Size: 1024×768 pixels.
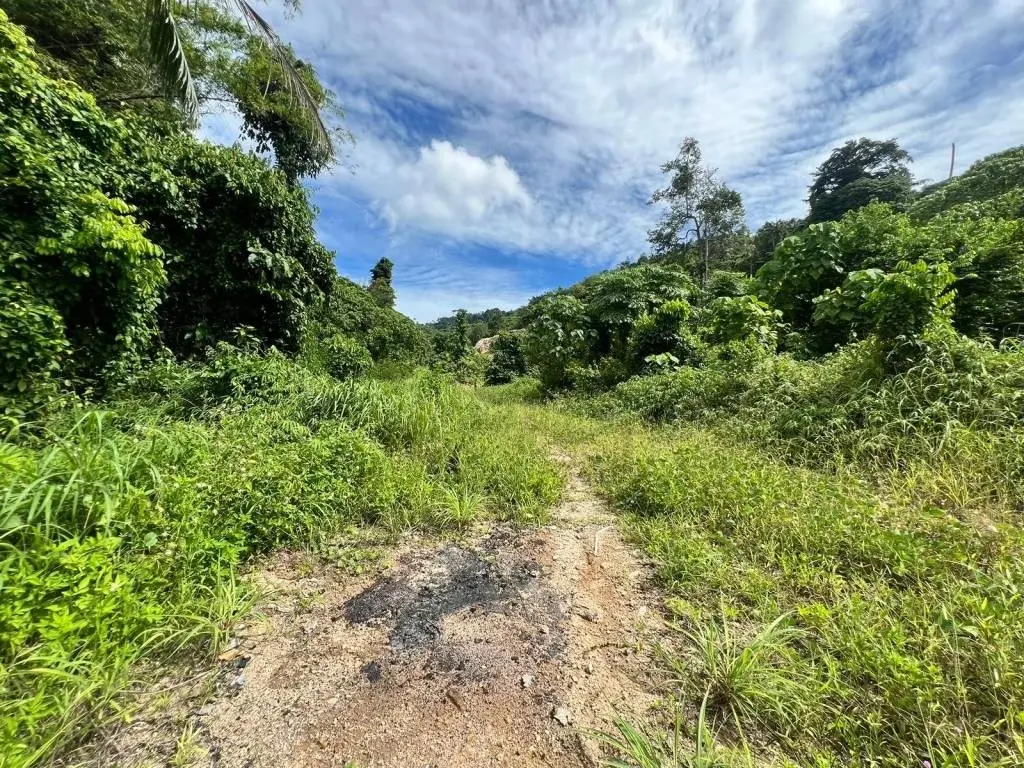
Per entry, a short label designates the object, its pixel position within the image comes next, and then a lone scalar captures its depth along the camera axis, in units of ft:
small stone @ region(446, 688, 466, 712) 4.98
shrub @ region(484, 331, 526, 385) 57.52
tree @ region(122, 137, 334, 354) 15.57
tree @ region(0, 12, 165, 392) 9.81
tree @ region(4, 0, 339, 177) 15.85
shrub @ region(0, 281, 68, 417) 9.29
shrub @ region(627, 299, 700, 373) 25.84
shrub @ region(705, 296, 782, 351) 20.13
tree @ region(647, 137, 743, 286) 64.08
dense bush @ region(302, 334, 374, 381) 21.21
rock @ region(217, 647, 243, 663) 5.61
